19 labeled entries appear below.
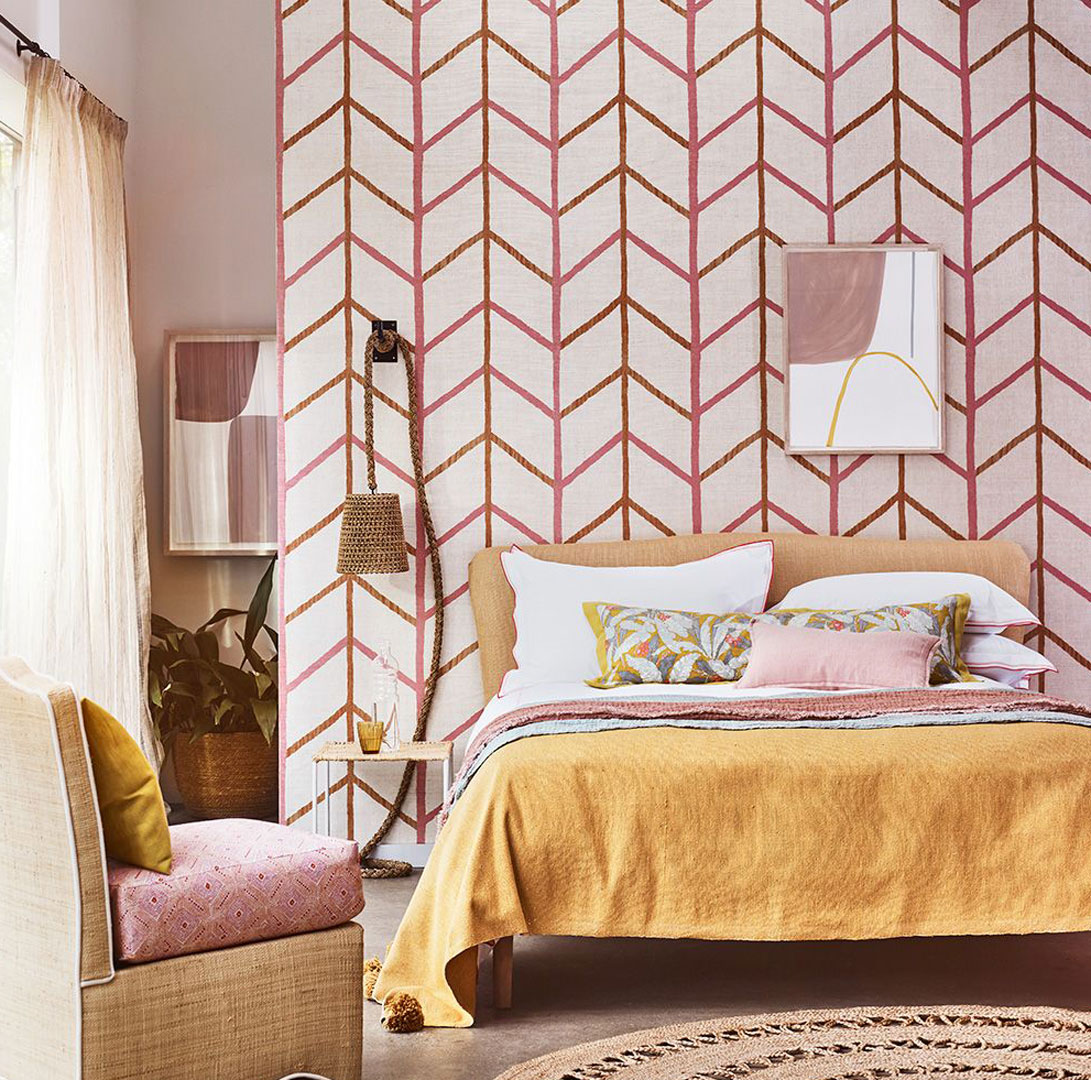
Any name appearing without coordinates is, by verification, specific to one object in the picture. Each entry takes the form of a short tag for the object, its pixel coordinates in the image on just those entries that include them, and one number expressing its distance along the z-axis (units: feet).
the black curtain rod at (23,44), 12.45
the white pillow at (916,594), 12.92
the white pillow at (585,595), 12.70
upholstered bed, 8.50
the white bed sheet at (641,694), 10.76
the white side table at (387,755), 12.41
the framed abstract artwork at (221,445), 16.66
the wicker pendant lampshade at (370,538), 13.19
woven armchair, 6.63
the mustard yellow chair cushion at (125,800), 7.03
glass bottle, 13.09
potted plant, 15.57
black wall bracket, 13.97
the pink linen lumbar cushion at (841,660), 11.38
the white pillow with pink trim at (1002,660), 12.68
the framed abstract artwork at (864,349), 14.21
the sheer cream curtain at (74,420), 12.75
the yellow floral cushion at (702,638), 12.09
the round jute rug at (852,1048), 7.74
